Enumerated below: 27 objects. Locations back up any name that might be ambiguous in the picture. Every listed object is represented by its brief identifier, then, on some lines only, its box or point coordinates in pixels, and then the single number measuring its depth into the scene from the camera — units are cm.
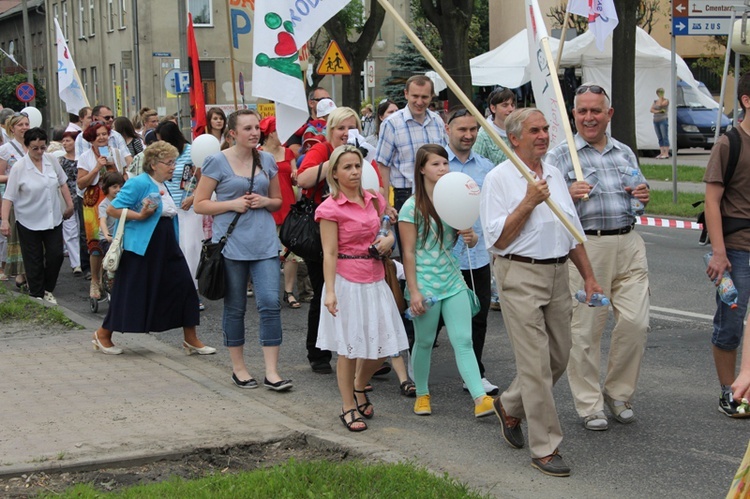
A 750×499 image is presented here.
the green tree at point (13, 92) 5906
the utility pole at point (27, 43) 4559
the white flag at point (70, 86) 1715
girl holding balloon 692
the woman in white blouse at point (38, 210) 1209
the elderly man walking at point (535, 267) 584
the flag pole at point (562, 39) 741
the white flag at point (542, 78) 648
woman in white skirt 683
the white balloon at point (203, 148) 1019
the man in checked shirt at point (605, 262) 661
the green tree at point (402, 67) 5550
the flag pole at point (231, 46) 1068
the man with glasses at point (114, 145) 1319
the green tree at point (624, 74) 2150
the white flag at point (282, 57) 799
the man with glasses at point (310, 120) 1100
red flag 1260
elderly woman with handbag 903
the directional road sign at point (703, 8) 1766
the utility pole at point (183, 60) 3046
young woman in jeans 783
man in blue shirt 764
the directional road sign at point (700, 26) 1762
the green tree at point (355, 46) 3180
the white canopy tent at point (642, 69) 3322
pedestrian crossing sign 1992
